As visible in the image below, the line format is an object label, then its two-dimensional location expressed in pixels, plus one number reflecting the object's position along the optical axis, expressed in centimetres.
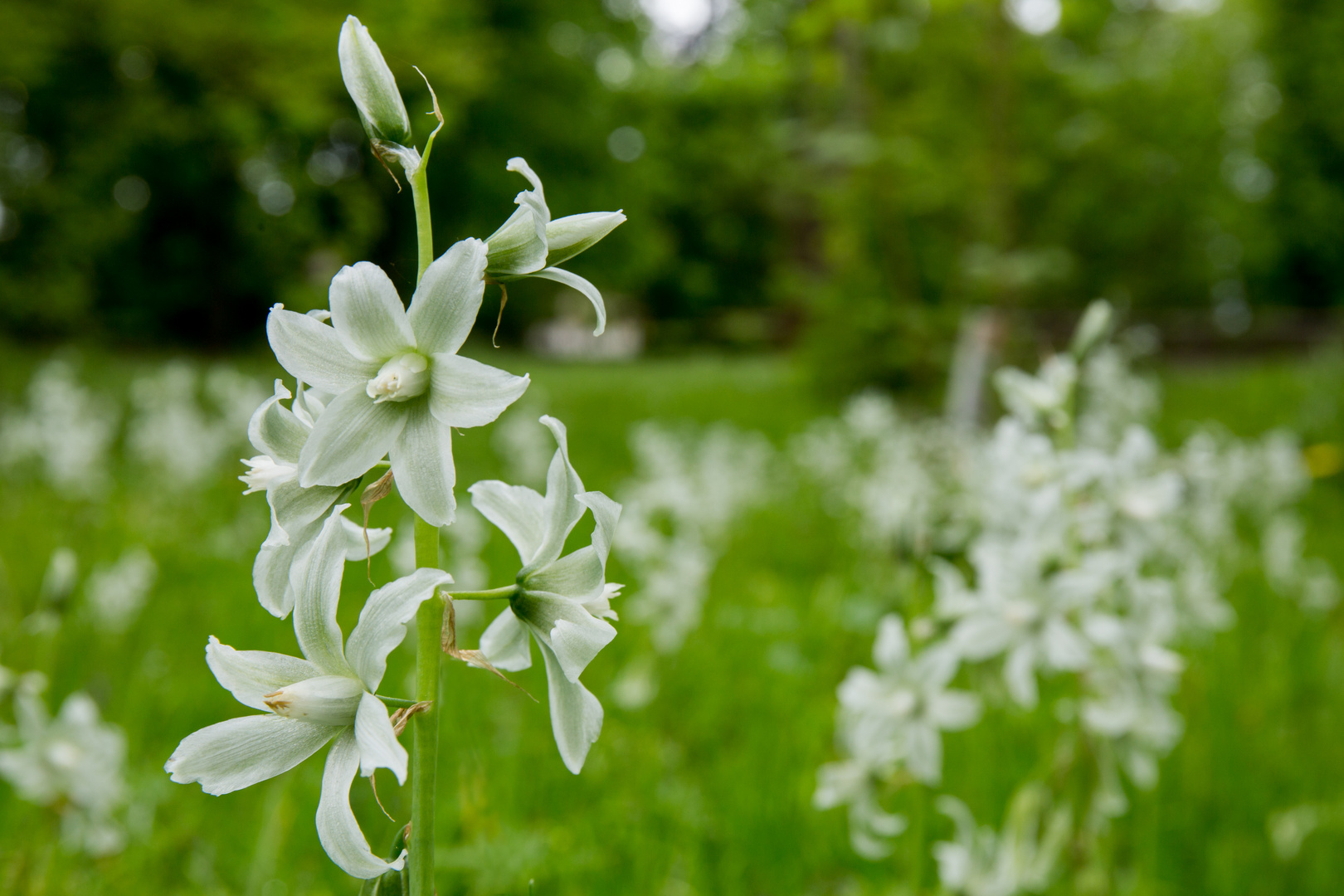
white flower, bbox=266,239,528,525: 27
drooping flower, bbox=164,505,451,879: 27
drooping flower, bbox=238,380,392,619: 28
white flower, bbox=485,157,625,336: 28
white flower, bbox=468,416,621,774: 28
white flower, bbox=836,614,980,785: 51
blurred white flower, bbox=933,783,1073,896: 50
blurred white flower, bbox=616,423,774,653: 205
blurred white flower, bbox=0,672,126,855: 55
